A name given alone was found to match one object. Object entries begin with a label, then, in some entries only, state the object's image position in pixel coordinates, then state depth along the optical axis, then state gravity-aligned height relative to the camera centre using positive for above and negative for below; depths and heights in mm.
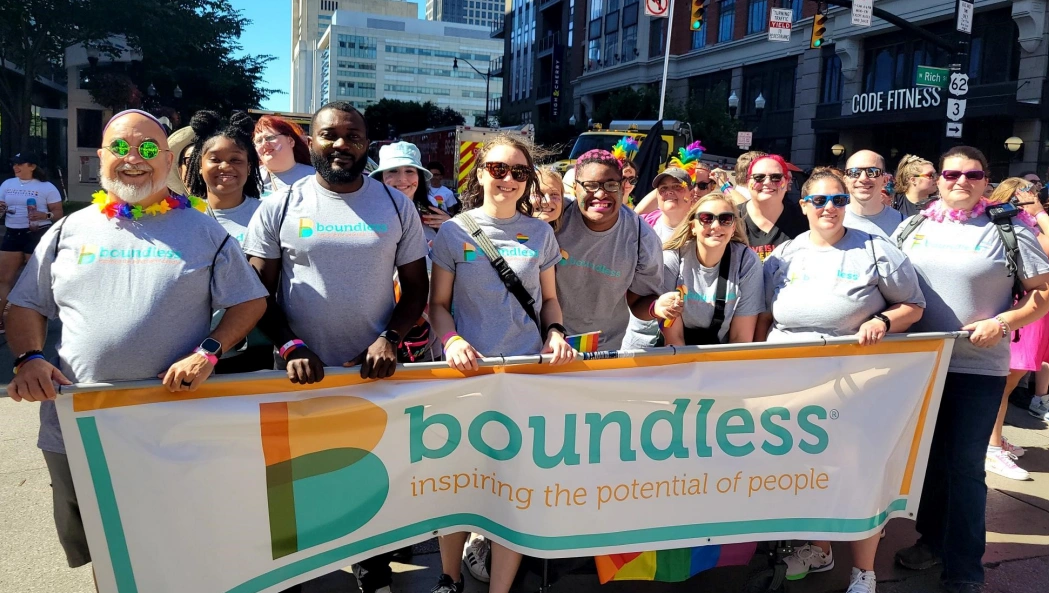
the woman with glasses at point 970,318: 3477 -395
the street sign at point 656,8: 24456 +6672
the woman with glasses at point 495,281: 3135 -313
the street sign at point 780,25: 21328 +5548
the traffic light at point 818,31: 17641 +4459
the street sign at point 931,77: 14484 +2900
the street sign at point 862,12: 15281 +4289
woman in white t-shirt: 8594 -311
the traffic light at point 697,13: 17984 +4807
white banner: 2627 -984
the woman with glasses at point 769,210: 4457 +61
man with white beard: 2529 -349
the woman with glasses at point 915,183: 6223 +375
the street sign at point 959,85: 13989 +2657
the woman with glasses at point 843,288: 3363 -281
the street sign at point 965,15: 14179 +4030
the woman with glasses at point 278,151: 4492 +262
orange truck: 20328 +1603
